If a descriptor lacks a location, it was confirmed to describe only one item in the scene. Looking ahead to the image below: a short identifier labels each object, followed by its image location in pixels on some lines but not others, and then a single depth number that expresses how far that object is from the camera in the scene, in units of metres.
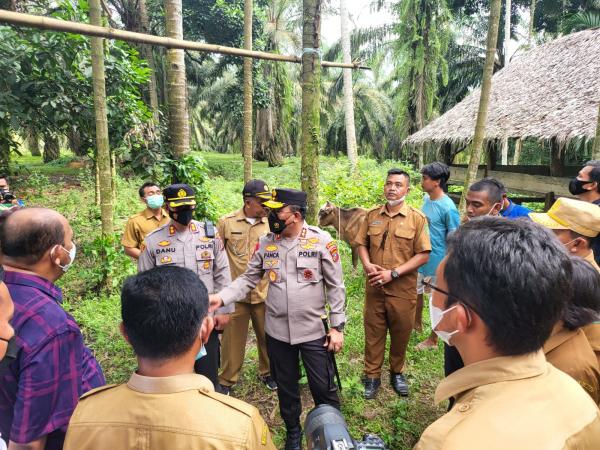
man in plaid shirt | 1.46
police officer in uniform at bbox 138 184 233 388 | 2.97
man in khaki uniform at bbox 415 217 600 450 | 0.85
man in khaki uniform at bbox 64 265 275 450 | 1.08
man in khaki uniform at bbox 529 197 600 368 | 2.06
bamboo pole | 2.03
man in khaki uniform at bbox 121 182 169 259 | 4.15
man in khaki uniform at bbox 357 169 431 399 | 3.26
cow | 6.27
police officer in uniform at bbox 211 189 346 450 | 2.60
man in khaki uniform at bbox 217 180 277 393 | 3.45
